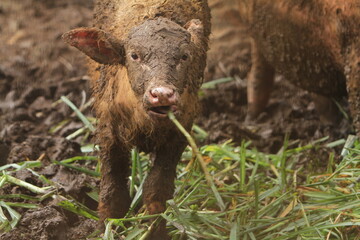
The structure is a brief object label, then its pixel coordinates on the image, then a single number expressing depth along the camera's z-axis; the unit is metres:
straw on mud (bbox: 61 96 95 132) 11.08
